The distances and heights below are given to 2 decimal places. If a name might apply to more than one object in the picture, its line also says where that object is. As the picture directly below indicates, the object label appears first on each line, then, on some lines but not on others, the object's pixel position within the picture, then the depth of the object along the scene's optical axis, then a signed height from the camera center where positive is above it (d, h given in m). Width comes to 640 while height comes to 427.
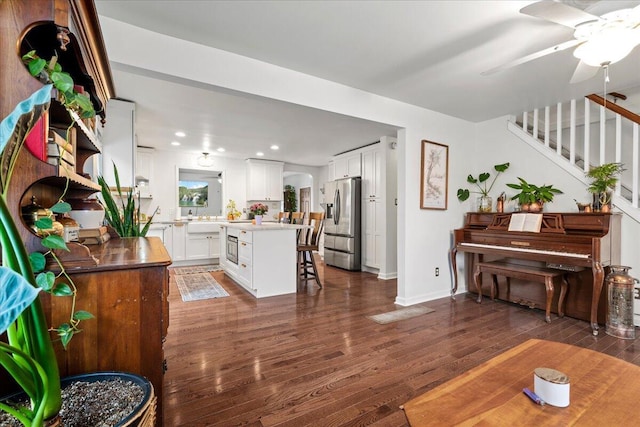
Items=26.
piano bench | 2.98 -0.71
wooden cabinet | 1.02 -0.40
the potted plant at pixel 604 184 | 2.91 +0.26
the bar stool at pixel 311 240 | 4.46 -0.49
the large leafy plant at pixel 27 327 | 0.64 -0.29
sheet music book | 3.23 -0.15
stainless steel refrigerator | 5.59 -0.27
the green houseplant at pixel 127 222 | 2.11 -0.09
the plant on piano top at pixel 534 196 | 3.40 +0.15
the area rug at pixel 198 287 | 3.89 -1.15
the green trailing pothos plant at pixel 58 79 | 0.85 +0.38
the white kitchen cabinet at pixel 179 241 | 5.92 -0.64
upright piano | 2.72 -0.36
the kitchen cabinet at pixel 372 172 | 5.28 +0.70
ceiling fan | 1.42 +0.93
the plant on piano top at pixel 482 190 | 3.98 +0.27
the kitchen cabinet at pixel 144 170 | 5.73 +0.79
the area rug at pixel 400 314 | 3.03 -1.15
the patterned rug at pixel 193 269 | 5.52 -1.17
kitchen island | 3.83 -0.67
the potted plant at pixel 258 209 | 4.88 +0.01
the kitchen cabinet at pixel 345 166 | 5.84 +0.92
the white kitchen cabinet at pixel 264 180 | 6.89 +0.72
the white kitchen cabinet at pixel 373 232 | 5.22 -0.41
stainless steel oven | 4.57 -0.65
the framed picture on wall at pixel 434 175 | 3.66 +0.44
